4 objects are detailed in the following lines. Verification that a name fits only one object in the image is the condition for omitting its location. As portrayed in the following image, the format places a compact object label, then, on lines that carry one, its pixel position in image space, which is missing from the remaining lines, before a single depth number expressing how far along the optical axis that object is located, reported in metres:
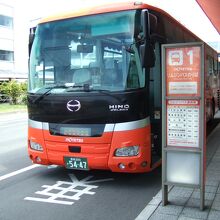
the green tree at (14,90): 33.78
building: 52.28
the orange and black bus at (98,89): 6.39
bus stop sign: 5.16
